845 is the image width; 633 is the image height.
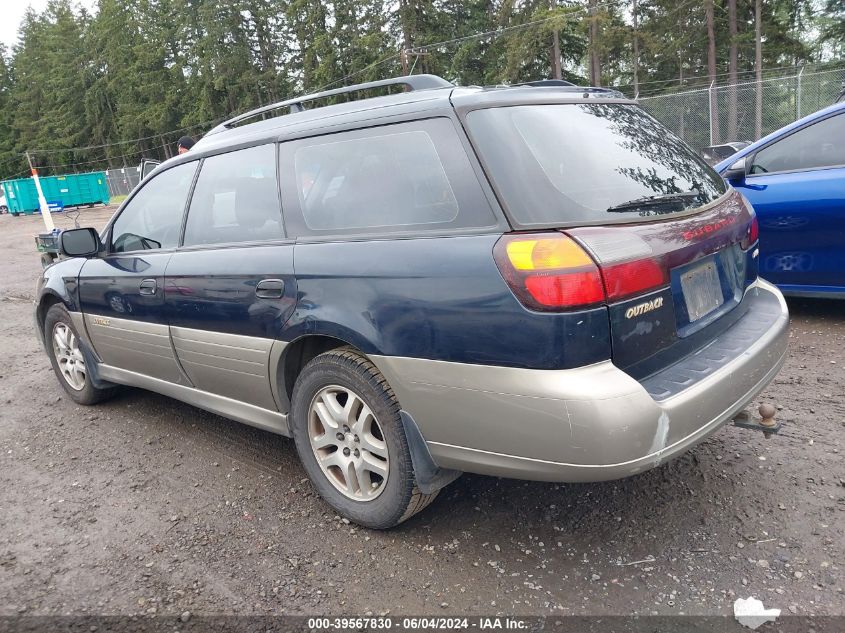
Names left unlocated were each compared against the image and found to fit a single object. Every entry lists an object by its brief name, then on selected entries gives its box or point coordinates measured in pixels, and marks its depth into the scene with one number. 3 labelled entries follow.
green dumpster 34.31
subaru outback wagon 2.13
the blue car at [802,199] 4.61
